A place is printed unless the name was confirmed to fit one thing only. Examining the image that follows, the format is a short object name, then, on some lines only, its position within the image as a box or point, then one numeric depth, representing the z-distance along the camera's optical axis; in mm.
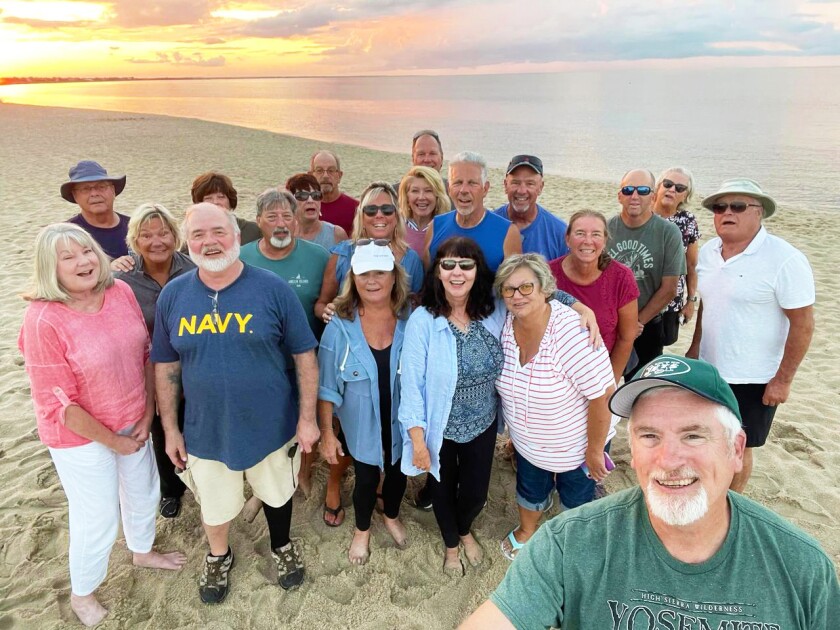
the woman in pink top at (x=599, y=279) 3424
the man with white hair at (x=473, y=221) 3791
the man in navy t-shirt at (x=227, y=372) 2824
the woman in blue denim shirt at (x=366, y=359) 3236
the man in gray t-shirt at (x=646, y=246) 4281
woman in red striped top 3037
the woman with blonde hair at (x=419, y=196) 4469
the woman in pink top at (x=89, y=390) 2717
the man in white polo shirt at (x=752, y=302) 3178
